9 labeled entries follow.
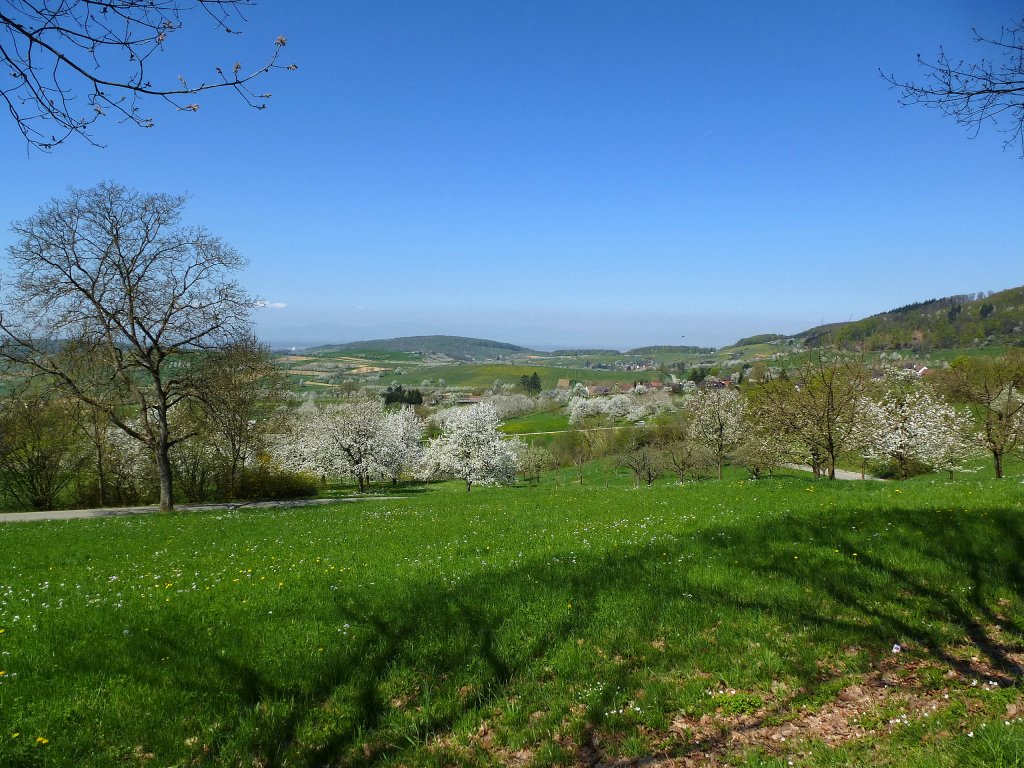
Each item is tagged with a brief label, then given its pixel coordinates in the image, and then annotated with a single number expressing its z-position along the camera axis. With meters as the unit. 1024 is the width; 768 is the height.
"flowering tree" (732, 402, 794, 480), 36.77
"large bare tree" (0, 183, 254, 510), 19.62
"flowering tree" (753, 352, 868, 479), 25.69
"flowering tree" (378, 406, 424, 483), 50.41
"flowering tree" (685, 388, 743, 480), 47.69
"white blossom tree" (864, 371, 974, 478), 38.75
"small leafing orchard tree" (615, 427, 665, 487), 53.25
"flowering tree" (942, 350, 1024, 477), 32.50
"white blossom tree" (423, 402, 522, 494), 45.66
